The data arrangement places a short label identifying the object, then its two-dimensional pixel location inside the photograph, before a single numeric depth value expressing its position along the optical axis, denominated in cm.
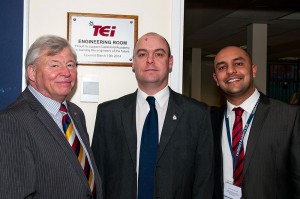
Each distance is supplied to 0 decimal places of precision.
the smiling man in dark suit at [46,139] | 143
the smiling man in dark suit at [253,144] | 201
